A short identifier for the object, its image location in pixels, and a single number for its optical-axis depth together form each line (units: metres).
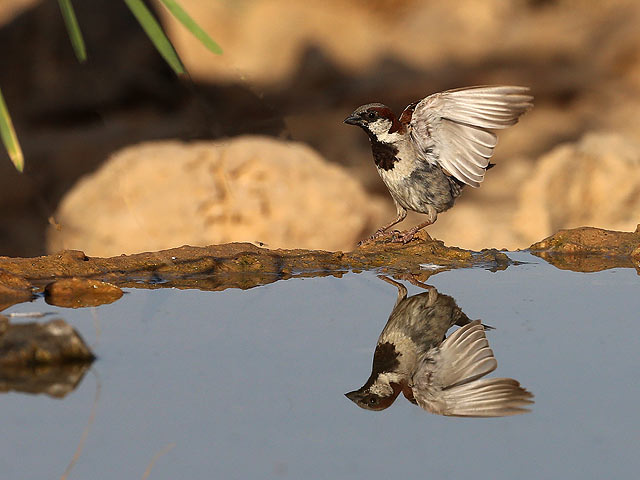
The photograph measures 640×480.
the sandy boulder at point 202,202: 11.74
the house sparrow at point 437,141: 7.58
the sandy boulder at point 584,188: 12.20
